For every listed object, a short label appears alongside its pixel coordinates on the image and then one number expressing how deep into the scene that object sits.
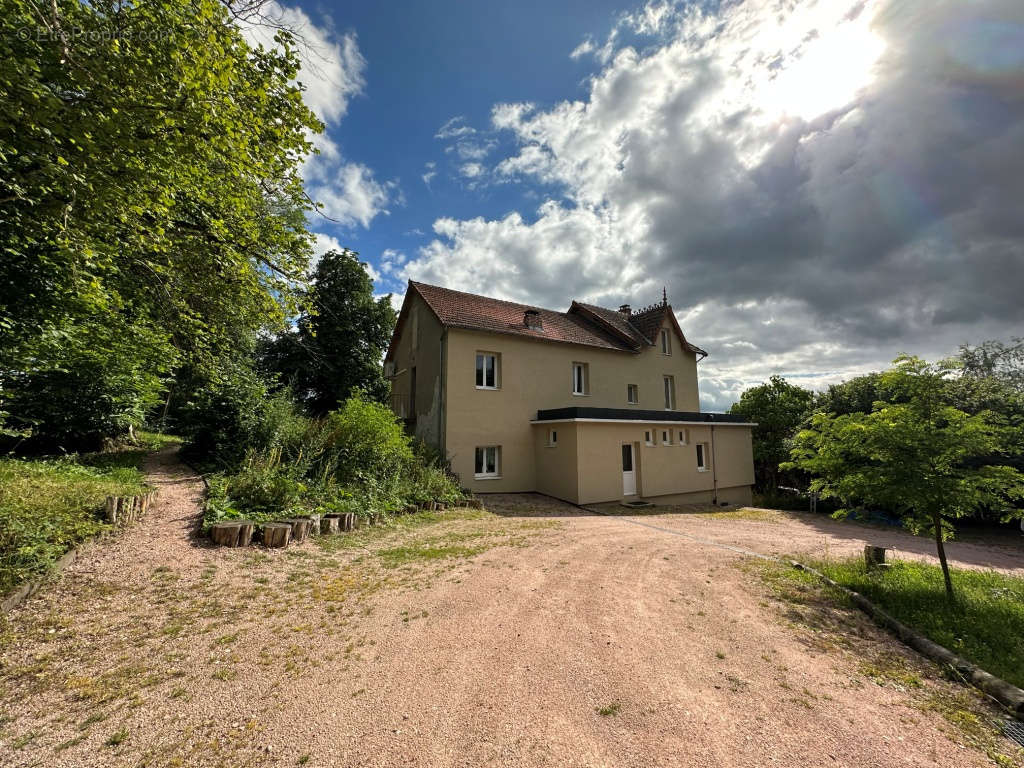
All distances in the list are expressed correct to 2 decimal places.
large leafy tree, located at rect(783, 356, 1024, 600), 6.06
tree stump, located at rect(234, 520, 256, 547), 6.92
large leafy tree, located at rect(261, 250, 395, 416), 24.86
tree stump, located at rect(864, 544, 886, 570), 7.64
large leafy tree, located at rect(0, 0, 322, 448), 5.00
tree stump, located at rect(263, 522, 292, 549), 7.15
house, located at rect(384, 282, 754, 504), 16.11
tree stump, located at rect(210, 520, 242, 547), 6.83
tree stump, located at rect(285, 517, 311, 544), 7.64
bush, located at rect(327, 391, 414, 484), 11.74
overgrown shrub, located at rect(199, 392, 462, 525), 8.55
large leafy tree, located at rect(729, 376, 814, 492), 22.66
